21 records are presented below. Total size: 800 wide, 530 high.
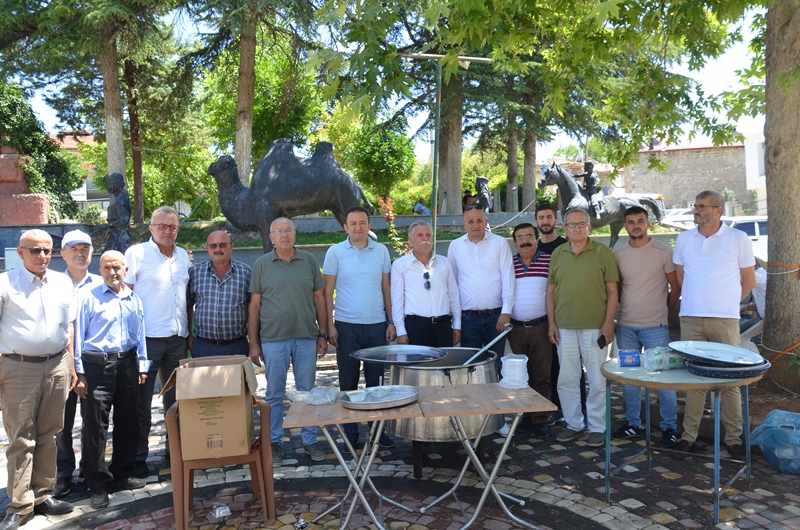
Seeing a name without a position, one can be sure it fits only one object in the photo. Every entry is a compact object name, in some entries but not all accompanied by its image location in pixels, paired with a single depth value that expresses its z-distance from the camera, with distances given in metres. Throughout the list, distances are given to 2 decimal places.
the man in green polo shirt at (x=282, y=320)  5.15
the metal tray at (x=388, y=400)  3.51
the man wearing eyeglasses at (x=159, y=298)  4.98
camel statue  10.06
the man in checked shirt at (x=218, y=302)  5.09
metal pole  12.55
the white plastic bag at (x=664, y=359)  4.10
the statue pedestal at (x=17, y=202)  18.67
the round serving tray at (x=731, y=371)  3.77
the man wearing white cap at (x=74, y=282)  4.61
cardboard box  3.84
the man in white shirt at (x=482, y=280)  5.62
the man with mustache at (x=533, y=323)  5.74
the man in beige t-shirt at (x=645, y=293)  5.34
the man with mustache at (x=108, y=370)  4.52
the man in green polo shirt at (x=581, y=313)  5.36
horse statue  15.26
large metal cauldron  4.27
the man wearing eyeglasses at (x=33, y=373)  4.07
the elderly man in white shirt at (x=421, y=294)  5.39
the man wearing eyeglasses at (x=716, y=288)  4.87
